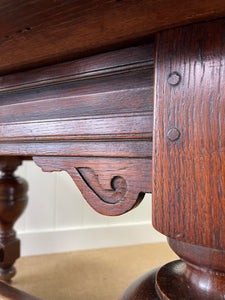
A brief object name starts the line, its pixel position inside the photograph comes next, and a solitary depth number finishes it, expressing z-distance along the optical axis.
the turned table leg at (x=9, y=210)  0.88
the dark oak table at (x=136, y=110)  0.23
